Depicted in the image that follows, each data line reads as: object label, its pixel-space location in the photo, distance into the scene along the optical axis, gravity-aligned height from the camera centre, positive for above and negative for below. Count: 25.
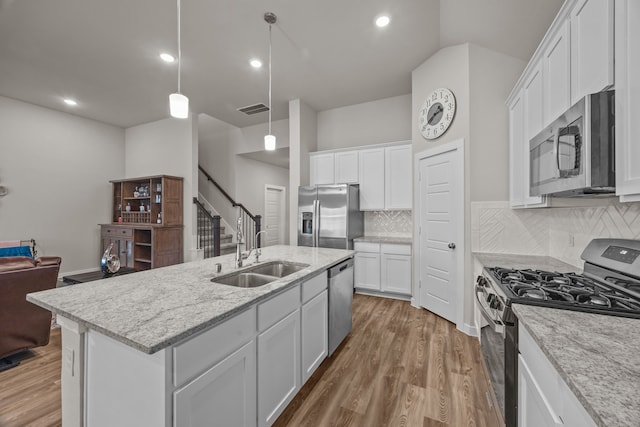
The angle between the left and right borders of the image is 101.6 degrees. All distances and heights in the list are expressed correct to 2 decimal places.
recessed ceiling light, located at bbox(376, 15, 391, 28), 2.68 +2.02
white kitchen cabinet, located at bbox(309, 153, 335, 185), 4.62 +0.81
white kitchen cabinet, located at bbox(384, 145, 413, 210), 4.02 +0.56
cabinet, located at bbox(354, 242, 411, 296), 3.86 -0.84
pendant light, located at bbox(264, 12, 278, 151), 2.62 +1.98
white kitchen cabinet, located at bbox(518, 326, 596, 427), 0.75 -0.62
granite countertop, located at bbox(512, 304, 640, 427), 0.62 -0.45
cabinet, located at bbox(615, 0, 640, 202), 0.98 +0.45
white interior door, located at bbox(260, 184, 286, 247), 7.04 -0.06
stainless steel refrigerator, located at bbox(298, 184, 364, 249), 4.07 -0.04
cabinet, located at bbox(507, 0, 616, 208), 1.16 +0.82
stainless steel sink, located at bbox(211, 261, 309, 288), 1.89 -0.48
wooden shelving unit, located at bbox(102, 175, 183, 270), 4.95 -0.26
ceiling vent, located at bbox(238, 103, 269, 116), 4.90 +2.01
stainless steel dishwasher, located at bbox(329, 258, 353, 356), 2.35 -0.85
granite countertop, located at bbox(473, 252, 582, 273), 2.06 -0.42
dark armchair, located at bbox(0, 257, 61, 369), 2.18 -0.82
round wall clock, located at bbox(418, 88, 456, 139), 3.09 +1.25
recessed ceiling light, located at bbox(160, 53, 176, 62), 3.33 +2.01
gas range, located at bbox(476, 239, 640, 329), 1.22 -0.41
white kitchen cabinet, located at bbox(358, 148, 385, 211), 4.21 +0.57
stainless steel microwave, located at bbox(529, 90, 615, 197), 1.13 +0.32
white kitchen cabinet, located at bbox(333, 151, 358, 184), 4.41 +0.79
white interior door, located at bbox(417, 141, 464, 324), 2.97 -0.19
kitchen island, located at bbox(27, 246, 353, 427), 0.99 -0.62
